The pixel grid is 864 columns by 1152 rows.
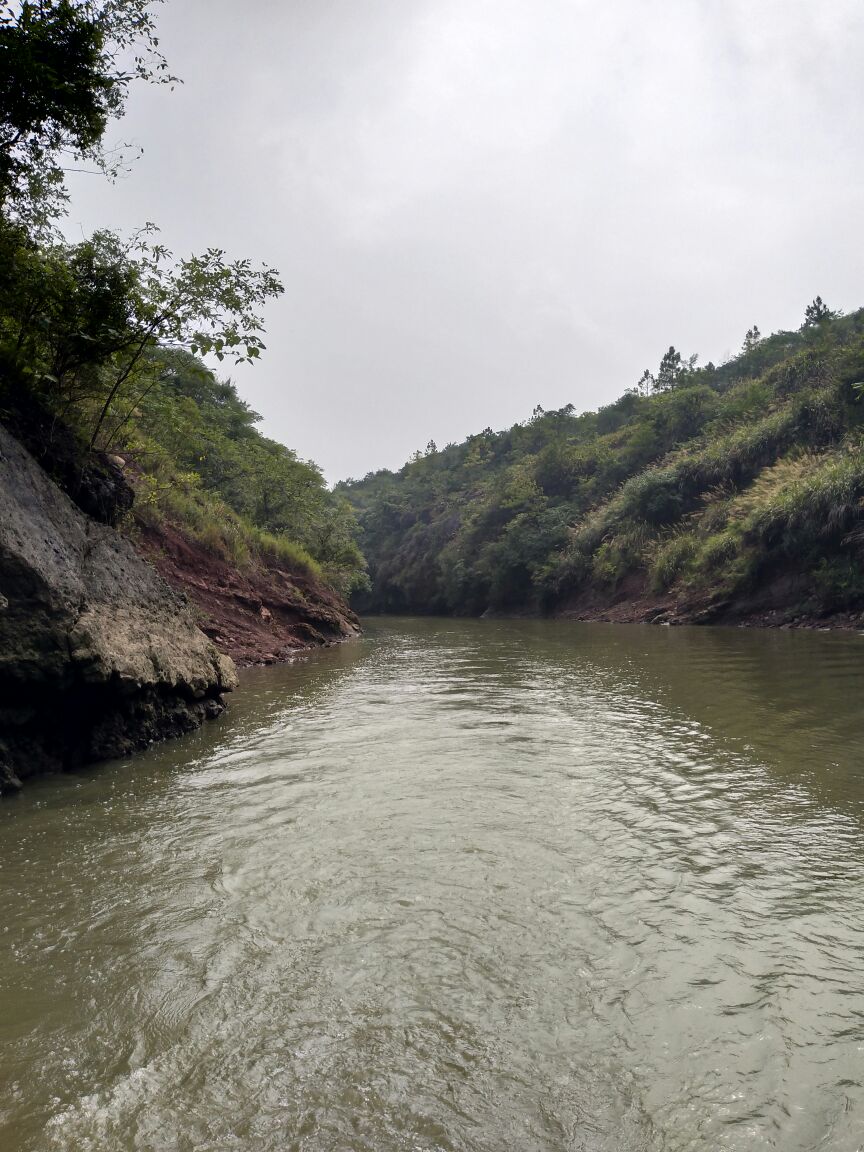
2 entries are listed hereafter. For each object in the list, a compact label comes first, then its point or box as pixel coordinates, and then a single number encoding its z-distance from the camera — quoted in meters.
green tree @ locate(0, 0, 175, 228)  6.72
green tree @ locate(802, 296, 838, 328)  36.12
